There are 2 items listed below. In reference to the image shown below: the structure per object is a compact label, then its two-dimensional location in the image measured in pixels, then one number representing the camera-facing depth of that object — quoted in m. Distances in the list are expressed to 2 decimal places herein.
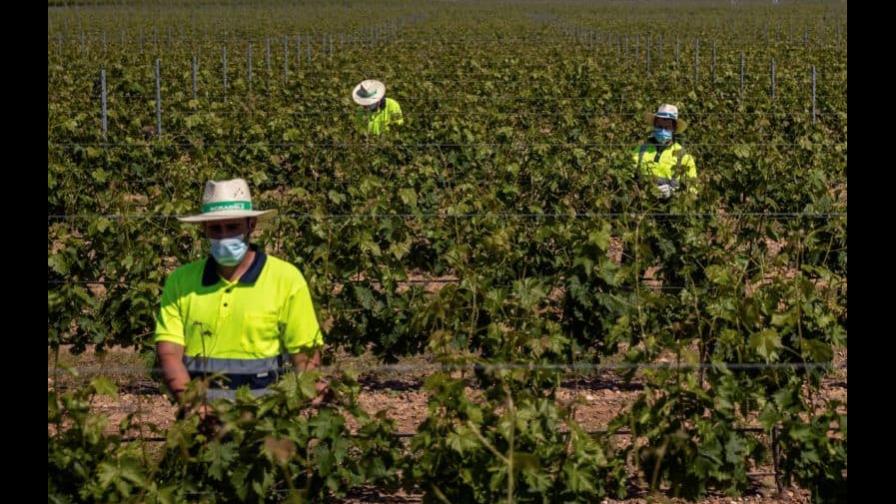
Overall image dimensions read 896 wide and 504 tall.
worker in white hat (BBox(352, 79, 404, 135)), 12.36
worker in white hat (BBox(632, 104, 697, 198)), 9.02
